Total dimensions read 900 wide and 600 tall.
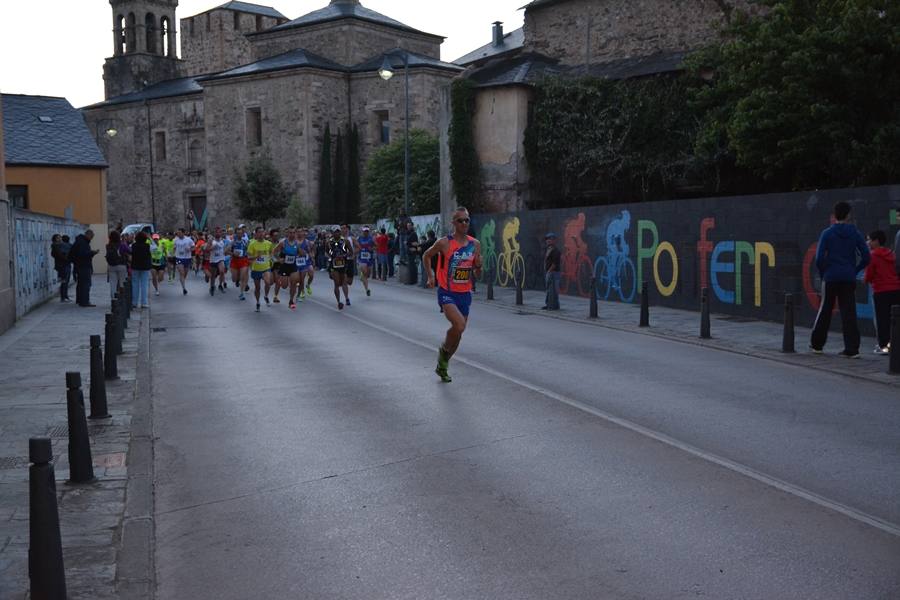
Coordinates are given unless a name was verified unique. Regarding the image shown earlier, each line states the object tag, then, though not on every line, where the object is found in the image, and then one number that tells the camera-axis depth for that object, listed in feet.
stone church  198.59
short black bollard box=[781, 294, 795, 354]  43.27
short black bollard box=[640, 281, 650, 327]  56.75
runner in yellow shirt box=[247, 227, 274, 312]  74.33
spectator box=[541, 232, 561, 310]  70.08
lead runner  37.19
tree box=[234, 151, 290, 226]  197.16
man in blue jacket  41.55
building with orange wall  140.87
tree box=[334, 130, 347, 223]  197.57
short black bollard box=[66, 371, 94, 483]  22.08
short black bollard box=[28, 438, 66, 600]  14.16
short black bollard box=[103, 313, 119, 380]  37.38
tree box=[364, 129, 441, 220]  162.61
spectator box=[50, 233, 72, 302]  82.74
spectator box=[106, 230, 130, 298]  75.00
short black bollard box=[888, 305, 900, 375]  36.45
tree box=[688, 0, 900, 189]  75.61
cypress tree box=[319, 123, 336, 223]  197.26
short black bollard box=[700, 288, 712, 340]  50.12
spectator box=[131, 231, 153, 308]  72.38
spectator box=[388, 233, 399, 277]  124.16
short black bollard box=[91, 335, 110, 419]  29.22
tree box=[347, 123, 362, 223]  196.75
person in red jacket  41.27
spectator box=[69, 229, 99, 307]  75.77
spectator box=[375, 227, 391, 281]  114.21
